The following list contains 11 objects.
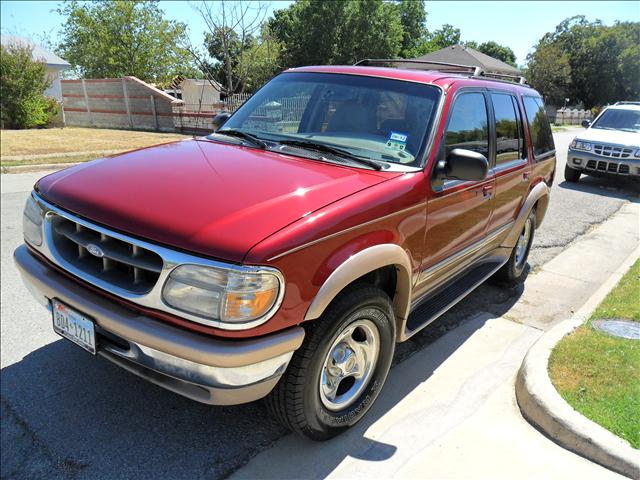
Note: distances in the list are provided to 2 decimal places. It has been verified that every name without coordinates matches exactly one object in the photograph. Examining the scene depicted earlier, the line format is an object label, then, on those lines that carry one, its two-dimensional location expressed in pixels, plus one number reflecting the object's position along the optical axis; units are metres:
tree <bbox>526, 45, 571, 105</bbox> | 46.44
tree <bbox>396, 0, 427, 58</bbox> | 61.05
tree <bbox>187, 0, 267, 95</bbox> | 20.47
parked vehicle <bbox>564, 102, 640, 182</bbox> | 10.67
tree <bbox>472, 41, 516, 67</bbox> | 88.25
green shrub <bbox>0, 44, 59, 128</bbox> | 21.61
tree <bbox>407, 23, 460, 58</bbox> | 63.98
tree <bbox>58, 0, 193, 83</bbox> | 33.22
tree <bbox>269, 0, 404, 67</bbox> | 38.34
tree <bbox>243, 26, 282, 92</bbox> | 25.25
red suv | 2.15
